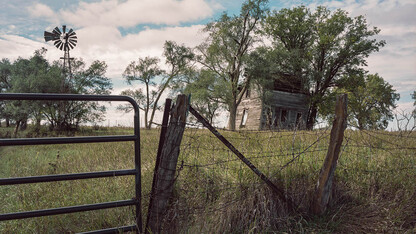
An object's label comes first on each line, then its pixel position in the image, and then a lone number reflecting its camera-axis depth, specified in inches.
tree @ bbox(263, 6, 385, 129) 1108.5
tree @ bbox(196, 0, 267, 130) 1071.0
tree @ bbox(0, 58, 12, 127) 1402.6
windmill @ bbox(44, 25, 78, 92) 1268.5
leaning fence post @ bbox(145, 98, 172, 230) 130.4
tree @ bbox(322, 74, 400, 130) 1132.1
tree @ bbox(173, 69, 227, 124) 1048.8
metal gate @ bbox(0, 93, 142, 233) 119.5
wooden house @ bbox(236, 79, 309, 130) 1086.4
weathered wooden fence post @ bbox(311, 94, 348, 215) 160.1
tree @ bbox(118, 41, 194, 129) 1445.6
